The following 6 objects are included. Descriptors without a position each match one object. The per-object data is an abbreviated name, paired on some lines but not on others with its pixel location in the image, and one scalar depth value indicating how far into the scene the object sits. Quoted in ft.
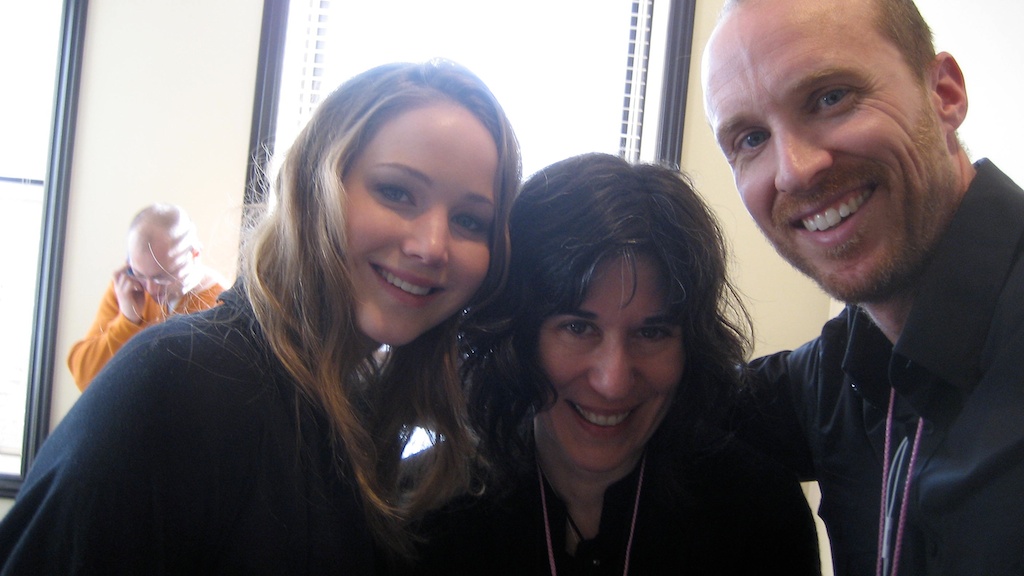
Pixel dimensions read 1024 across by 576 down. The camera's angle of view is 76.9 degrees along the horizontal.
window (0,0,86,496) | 8.86
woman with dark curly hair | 3.85
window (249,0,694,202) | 9.43
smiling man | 2.79
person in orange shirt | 7.57
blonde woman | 2.52
